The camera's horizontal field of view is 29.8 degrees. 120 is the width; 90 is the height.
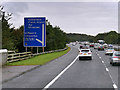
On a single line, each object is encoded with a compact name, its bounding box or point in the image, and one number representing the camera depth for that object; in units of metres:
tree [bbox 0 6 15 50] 45.69
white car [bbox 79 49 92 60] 31.53
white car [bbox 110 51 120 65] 22.39
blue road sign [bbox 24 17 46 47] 34.56
